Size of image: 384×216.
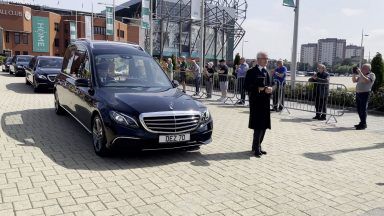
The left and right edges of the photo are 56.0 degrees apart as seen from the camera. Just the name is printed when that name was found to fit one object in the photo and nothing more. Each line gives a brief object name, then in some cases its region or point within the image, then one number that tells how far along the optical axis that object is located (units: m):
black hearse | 5.66
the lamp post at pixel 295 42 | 17.17
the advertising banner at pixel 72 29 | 72.25
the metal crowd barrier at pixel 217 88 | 15.63
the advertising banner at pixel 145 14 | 27.45
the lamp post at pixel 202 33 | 20.50
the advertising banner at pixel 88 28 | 54.23
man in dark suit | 6.44
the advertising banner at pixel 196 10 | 21.80
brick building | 67.56
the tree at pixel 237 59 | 26.97
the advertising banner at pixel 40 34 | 71.94
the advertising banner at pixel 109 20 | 40.88
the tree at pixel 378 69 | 15.24
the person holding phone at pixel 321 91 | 11.20
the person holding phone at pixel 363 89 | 9.76
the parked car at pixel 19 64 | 26.59
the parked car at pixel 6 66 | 31.80
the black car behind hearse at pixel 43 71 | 15.48
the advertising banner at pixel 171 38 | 75.06
